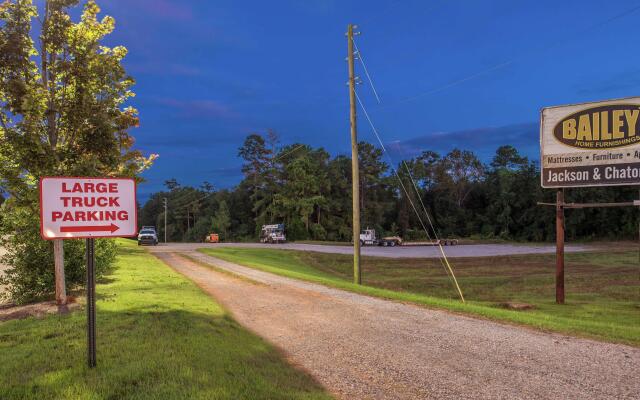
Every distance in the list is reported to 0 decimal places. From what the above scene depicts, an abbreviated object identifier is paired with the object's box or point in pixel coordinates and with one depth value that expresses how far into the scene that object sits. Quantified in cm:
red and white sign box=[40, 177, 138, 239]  508
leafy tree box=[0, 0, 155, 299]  934
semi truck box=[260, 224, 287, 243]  6856
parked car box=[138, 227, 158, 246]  5175
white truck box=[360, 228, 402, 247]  6581
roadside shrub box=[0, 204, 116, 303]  1126
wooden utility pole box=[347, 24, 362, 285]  2055
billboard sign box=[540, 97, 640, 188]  1608
